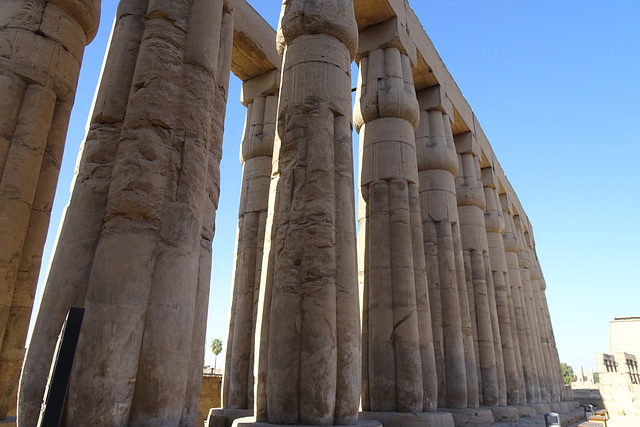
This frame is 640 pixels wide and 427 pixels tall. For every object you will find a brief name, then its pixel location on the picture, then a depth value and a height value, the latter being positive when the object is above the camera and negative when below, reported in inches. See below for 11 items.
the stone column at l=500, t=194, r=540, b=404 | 642.8 +118.5
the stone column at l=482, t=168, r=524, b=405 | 561.0 +146.8
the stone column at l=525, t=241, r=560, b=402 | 798.0 +125.2
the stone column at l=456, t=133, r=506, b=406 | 498.3 +139.2
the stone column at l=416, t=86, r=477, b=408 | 404.8 +133.6
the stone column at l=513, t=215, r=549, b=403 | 719.1 +139.0
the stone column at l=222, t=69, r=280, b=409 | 364.8 +136.5
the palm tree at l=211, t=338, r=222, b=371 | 2515.4 +259.3
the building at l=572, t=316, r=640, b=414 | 1197.1 +40.9
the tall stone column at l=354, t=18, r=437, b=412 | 312.8 +111.8
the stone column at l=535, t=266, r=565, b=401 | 874.0 +96.6
